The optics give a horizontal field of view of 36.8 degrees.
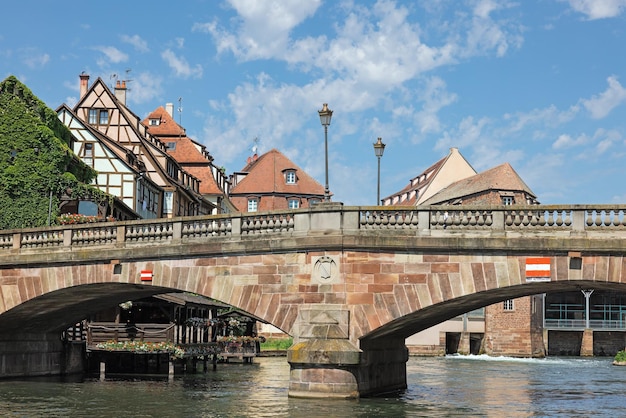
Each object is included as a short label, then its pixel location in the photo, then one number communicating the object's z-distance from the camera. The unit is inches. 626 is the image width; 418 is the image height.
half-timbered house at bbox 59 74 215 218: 1983.3
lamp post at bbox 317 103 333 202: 975.6
